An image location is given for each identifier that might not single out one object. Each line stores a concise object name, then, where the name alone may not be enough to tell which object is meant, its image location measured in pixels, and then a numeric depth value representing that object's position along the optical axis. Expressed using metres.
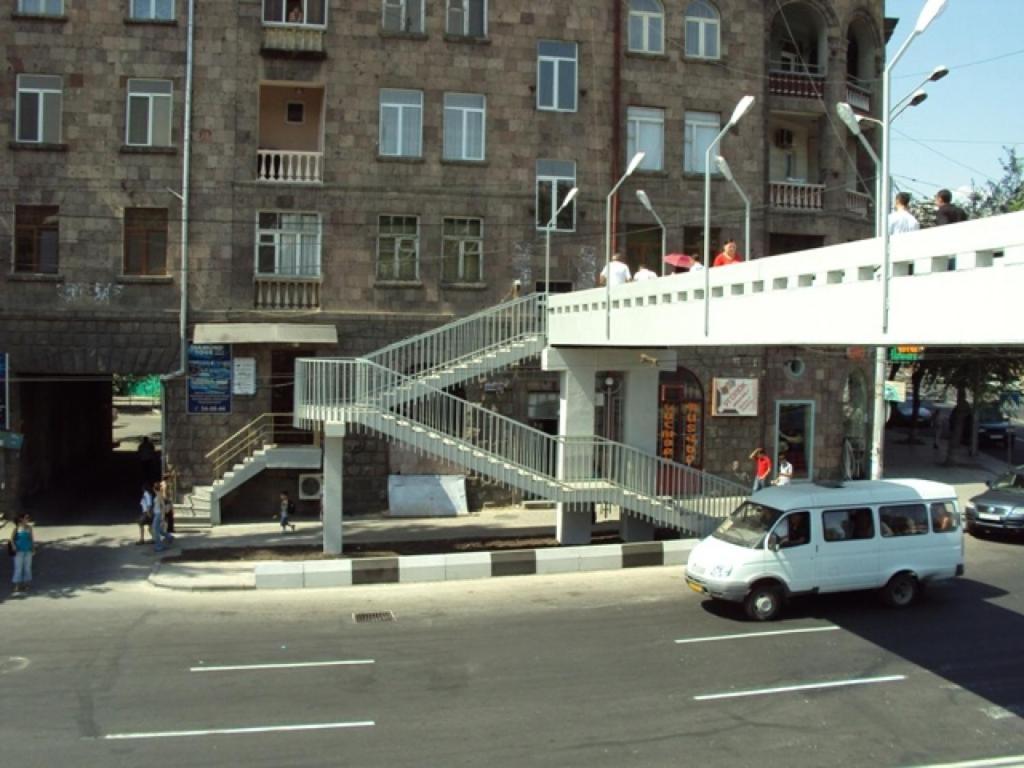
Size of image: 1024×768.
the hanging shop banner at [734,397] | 26.70
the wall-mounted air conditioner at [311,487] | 23.84
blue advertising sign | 23.78
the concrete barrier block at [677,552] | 18.33
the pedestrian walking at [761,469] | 21.70
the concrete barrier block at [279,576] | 16.41
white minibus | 14.25
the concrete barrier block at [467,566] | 17.05
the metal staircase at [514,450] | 18.34
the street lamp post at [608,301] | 17.14
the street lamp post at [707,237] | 13.39
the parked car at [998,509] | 20.22
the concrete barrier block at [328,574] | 16.50
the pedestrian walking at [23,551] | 16.16
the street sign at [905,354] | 25.74
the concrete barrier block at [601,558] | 17.86
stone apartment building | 23.52
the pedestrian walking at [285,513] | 21.83
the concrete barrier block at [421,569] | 16.86
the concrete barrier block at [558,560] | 17.59
